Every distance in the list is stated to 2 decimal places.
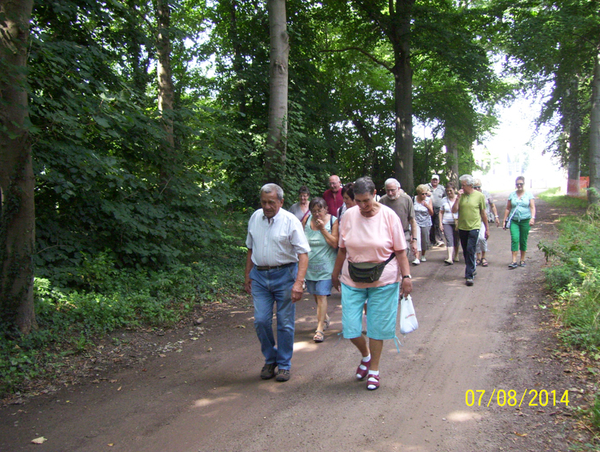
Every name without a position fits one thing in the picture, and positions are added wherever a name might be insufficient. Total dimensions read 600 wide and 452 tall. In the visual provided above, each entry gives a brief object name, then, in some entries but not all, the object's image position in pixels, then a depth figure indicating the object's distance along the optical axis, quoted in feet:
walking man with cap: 40.78
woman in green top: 21.25
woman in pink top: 15.14
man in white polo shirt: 16.10
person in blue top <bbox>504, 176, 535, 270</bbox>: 32.68
